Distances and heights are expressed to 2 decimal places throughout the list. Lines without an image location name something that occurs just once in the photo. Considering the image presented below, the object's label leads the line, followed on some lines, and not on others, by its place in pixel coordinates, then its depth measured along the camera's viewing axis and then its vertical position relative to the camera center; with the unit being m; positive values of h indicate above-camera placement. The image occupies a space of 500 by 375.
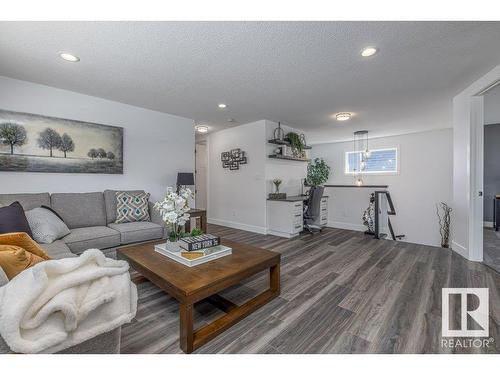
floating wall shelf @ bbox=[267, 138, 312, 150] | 4.73 +0.87
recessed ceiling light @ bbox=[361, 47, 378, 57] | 2.12 +1.25
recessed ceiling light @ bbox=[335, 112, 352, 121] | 4.23 +1.26
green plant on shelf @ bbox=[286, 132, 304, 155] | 5.03 +0.94
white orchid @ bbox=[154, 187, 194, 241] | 1.95 -0.21
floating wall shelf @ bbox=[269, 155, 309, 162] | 4.76 +0.54
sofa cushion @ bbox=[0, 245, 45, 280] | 1.11 -0.38
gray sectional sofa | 2.45 -0.53
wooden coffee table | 1.44 -0.68
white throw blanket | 0.79 -0.47
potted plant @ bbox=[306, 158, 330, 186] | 6.36 +0.34
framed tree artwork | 2.81 +0.56
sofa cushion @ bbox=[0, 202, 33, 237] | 1.83 -0.29
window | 6.36 +0.57
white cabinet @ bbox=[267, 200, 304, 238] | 4.34 -0.70
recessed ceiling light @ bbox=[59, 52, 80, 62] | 2.24 +1.31
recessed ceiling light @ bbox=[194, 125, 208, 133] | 5.14 +1.29
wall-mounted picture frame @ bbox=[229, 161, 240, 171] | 5.18 +0.40
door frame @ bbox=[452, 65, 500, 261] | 3.00 +0.10
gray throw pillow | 2.20 -0.41
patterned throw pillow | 3.25 -0.34
